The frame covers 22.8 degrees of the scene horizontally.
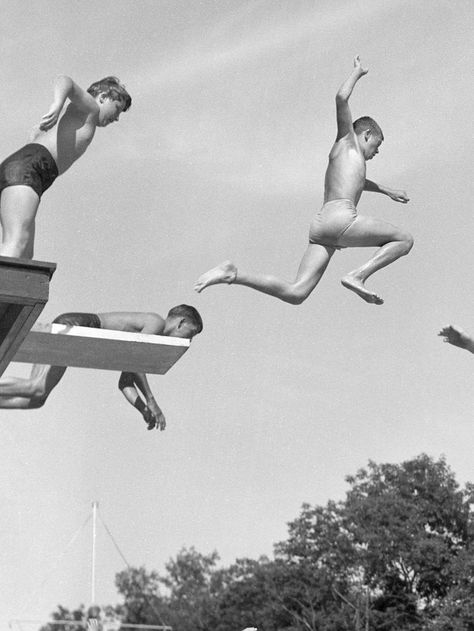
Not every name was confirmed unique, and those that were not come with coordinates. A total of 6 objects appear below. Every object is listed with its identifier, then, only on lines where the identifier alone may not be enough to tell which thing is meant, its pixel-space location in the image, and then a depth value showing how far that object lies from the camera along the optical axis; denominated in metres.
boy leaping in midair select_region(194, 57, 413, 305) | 9.41
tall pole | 44.19
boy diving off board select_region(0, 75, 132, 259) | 7.92
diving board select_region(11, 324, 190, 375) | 8.20
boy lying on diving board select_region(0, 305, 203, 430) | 9.03
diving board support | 6.78
